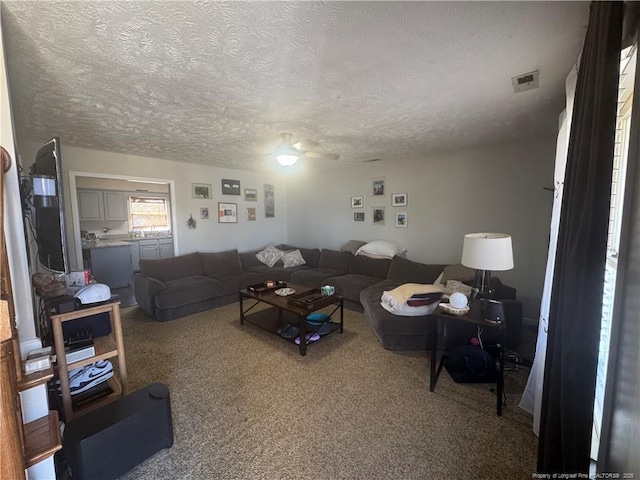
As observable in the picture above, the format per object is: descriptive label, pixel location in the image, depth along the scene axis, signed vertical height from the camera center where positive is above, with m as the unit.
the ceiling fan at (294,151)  2.85 +0.75
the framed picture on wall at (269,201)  5.84 +0.37
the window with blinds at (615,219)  1.24 -0.03
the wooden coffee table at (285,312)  2.69 -1.11
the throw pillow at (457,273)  3.03 -0.70
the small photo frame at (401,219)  4.37 -0.06
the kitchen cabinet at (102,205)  5.51 +0.33
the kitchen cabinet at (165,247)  6.17 -0.67
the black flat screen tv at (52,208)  1.53 +0.07
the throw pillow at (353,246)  4.82 -0.55
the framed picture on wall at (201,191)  4.74 +0.51
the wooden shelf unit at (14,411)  0.84 -0.67
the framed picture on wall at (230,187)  5.13 +0.62
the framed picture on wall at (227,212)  5.13 +0.12
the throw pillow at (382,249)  4.29 -0.56
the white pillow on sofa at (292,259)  5.05 -0.82
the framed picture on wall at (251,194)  5.48 +0.49
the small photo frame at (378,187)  4.59 +0.51
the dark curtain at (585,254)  0.96 -0.16
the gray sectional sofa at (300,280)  2.71 -0.97
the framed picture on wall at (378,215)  4.64 +0.01
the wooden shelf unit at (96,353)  1.56 -0.86
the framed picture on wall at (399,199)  4.33 +0.27
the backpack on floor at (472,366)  2.17 -1.27
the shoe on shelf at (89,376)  1.79 -1.11
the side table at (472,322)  1.80 -0.83
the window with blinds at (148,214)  6.38 +0.13
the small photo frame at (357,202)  4.89 +0.27
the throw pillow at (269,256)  5.14 -0.76
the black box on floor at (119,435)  1.31 -1.15
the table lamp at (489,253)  1.89 -0.28
